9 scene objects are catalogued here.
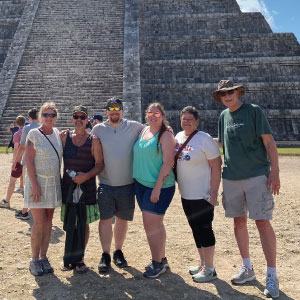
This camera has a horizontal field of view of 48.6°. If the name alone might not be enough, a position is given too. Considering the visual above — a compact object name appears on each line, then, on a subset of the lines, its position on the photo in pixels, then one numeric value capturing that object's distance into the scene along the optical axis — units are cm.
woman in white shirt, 379
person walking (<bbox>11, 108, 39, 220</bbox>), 585
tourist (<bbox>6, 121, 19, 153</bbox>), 1201
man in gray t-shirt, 404
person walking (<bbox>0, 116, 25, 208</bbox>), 663
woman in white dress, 392
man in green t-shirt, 356
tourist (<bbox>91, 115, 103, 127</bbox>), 714
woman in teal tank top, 380
